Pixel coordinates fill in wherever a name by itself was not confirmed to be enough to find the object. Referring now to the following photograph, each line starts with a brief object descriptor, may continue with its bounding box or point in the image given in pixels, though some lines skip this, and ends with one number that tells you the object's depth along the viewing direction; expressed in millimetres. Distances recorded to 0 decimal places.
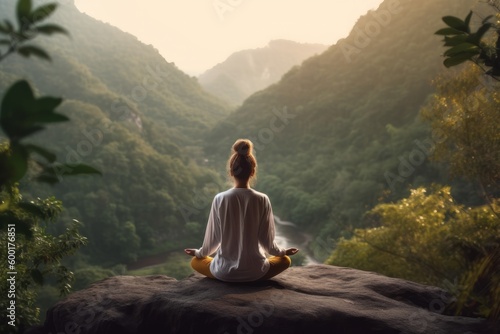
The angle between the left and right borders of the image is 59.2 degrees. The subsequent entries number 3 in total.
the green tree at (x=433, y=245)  3596
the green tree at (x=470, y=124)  7066
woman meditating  4211
